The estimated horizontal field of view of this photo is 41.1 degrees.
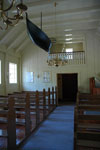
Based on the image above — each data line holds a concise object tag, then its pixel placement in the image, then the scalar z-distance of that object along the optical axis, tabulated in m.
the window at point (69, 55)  8.68
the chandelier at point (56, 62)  6.25
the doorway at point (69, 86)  10.79
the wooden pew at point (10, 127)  2.47
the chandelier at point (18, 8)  2.53
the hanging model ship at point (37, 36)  2.85
